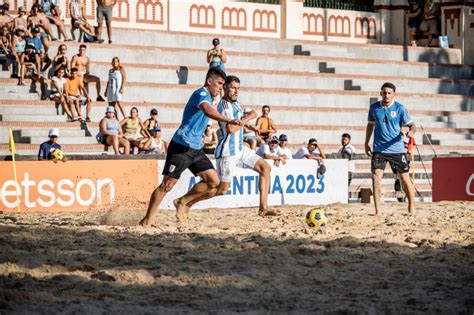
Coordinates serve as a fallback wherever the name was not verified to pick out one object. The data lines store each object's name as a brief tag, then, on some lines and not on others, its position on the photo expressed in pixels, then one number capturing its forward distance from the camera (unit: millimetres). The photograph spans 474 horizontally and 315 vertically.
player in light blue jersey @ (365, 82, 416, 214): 16625
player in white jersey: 15133
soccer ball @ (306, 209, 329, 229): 14172
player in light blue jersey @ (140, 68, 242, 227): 13828
